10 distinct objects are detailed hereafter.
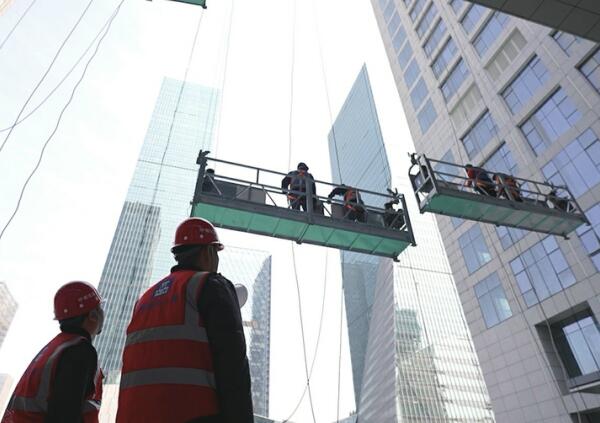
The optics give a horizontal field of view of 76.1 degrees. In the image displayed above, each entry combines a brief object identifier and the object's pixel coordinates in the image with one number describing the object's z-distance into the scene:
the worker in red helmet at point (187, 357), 1.55
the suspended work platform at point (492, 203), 11.91
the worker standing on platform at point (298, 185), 11.10
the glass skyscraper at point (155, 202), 95.31
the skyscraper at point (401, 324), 79.88
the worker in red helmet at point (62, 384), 2.19
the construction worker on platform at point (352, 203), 11.13
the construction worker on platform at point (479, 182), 13.00
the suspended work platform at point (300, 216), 10.21
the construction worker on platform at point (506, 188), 12.92
